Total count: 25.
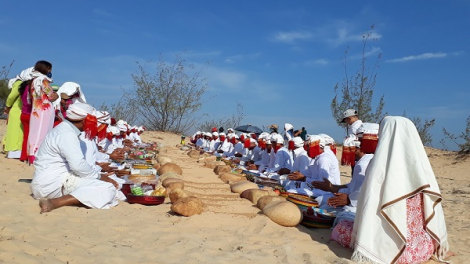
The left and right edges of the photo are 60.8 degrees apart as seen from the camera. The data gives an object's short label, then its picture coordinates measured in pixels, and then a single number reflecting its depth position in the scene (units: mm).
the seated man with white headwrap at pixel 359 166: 4766
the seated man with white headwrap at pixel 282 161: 9609
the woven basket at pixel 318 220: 5039
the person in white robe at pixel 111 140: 12602
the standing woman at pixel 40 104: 7273
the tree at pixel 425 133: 22250
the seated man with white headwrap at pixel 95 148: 6453
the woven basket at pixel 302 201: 5566
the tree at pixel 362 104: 18172
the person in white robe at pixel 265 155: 10983
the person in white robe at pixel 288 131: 12202
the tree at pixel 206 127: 35062
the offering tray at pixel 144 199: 5637
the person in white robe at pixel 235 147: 16192
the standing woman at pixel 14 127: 7930
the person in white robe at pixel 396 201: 3684
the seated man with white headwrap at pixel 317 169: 7184
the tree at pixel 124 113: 31250
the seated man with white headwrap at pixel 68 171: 4855
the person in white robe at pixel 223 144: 18109
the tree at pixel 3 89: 22562
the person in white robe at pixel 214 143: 19983
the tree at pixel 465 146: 17078
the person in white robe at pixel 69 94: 6676
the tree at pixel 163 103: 30484
